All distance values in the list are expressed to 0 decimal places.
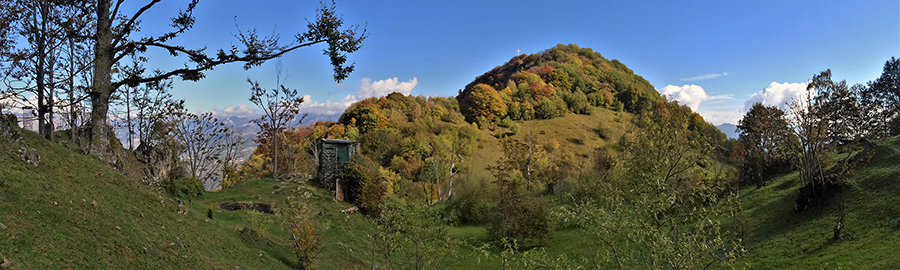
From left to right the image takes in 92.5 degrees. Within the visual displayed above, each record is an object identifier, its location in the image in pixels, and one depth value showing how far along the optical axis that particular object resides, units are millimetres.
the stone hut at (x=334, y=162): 27156
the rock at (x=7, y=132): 9695
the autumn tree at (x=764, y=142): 21297
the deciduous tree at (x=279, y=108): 31156
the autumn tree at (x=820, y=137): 18453
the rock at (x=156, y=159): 25047
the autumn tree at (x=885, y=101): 39281
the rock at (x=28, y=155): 9148
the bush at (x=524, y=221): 25922
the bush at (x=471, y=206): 34062
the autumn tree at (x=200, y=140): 28594
